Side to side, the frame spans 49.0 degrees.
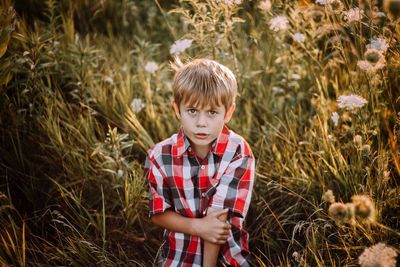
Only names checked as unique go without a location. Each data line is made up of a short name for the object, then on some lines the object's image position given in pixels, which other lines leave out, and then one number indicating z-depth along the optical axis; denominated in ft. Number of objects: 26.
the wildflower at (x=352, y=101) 6.19
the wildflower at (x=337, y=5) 6.57
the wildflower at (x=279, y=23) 8.02
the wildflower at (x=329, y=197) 5.01
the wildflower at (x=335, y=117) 6.93
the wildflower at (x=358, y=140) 6.29
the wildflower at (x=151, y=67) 9.32
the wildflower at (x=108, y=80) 9.35
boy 5.99
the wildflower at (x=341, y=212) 4.61
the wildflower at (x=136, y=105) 8.73
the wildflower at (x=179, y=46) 8.38
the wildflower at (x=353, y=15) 6.30
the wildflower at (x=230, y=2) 7.32
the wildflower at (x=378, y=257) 4.33
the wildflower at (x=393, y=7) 5.09
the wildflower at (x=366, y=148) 6.38
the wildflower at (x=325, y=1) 6.57
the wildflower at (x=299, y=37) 8.23
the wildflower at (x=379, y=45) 6.13
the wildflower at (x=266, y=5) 7.82
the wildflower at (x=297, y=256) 5.74
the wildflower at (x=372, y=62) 5.65
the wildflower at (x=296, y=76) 9.02
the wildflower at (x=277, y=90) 9.11
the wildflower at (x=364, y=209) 4.53
